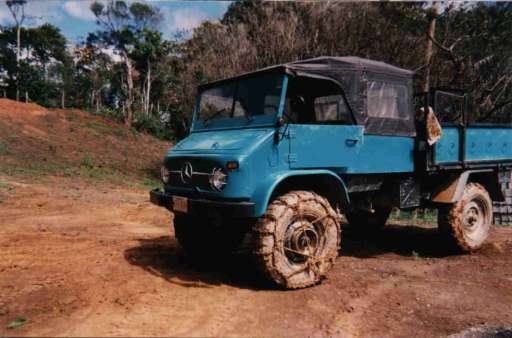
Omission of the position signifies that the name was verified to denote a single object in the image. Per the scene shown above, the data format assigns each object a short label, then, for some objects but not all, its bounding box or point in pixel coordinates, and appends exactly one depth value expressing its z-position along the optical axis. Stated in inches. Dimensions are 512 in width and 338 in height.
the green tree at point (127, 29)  1269.7
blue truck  170.1
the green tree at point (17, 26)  1264.8
